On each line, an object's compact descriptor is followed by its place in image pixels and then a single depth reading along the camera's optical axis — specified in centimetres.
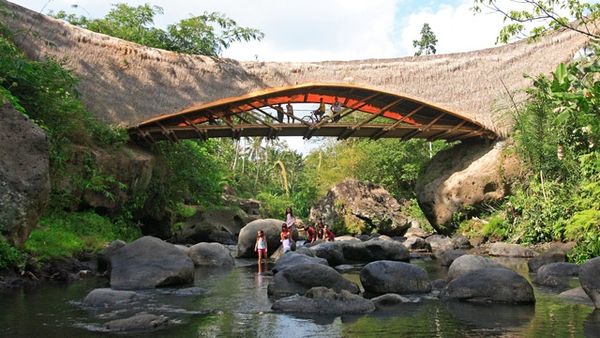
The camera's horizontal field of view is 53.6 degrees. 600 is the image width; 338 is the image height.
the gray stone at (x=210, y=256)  1357
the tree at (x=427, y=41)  4466
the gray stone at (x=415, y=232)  2340
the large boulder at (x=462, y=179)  1877
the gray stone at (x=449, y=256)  1366
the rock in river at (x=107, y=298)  780
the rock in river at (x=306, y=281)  884
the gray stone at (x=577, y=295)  785
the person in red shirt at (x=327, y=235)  1972
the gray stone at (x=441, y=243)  1762
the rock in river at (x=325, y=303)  730
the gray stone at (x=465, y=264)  1009
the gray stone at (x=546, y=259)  1191
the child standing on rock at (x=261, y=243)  1330
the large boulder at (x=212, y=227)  2227
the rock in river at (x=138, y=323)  621
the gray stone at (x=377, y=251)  1452
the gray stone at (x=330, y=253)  1412
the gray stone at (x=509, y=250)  1483
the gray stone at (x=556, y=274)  977
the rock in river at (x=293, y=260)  1110
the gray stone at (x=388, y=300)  785
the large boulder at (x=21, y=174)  873
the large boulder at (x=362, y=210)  2517
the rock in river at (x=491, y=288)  791
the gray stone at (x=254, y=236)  1625
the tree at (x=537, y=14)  731
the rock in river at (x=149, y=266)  953
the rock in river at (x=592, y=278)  716
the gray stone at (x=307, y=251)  1359
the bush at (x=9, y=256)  873
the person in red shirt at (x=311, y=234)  2055
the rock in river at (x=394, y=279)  902
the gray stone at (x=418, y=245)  1783
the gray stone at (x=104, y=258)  1155
